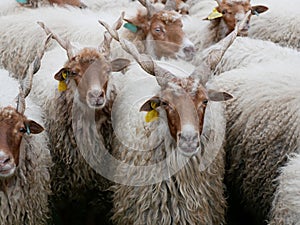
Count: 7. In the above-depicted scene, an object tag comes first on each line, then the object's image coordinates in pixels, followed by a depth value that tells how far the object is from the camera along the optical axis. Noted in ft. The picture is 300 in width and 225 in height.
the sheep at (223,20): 20.50
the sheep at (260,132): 14.40
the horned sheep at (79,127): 14.46
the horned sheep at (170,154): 12.38
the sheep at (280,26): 20.56
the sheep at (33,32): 20.15
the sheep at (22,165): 12.67
